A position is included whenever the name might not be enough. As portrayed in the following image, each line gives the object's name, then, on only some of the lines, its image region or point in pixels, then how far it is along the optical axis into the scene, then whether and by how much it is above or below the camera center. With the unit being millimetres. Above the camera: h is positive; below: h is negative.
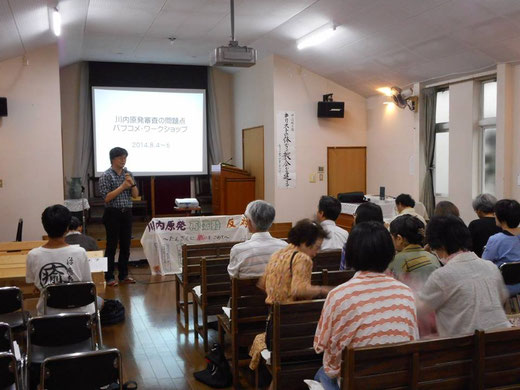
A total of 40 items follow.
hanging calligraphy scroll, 8898 +393
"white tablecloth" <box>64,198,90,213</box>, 8414 -519
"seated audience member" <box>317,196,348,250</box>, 3715 -375
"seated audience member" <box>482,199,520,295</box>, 3208 -459
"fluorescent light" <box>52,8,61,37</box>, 6013 +1903
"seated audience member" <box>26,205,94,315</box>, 2951 -503
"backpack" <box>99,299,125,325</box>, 4465 -1261
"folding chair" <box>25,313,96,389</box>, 2393 -797
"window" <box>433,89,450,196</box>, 7609 +400
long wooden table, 3248 -667
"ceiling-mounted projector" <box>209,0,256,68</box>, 5332 +1246
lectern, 9367 -341
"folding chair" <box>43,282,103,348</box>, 2842 -706
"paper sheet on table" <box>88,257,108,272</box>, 3428 -641
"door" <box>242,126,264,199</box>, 9430 +349
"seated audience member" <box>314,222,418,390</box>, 1738 -482
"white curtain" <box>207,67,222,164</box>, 10922 +1005
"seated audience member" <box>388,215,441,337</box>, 2441 -436
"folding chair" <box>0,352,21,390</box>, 1858 -743
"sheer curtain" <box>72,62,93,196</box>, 10070 +796
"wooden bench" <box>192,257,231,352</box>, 3629 -853
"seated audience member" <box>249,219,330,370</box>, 2434 -481
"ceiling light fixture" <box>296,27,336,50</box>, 7230 +2006
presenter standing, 5629 -335
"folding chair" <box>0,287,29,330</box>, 2896 -747
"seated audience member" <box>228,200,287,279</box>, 3059 -469
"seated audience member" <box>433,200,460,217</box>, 3699 -296
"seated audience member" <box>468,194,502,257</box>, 3754 -440
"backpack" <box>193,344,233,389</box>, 3168 -1299
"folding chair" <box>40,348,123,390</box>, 1854 -744
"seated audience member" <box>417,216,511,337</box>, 1980 -507
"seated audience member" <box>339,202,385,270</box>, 3268 -288
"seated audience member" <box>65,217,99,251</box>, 4188 -555
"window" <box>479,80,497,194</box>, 6723 +444
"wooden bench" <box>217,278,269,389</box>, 2938 -871
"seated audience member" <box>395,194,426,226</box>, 4480 -301
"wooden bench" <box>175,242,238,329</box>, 4309 -756
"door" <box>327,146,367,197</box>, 9258 +21
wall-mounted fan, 7902 +1150
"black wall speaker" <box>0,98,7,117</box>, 7371 +1004
